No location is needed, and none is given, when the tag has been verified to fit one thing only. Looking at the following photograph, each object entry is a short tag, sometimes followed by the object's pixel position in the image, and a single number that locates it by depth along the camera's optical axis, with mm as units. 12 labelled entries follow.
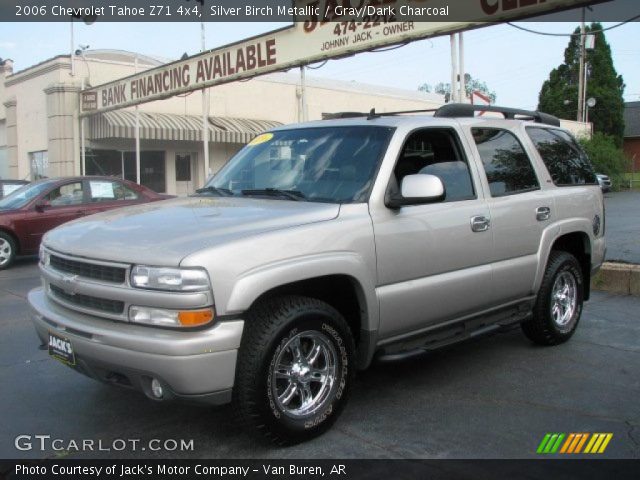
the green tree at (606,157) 33250
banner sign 9508
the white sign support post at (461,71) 9619
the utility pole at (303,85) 12308
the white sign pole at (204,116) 15422
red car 10719
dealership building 21328
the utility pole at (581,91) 39500
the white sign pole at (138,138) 19672
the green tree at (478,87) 88200
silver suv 3219
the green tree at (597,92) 48219
